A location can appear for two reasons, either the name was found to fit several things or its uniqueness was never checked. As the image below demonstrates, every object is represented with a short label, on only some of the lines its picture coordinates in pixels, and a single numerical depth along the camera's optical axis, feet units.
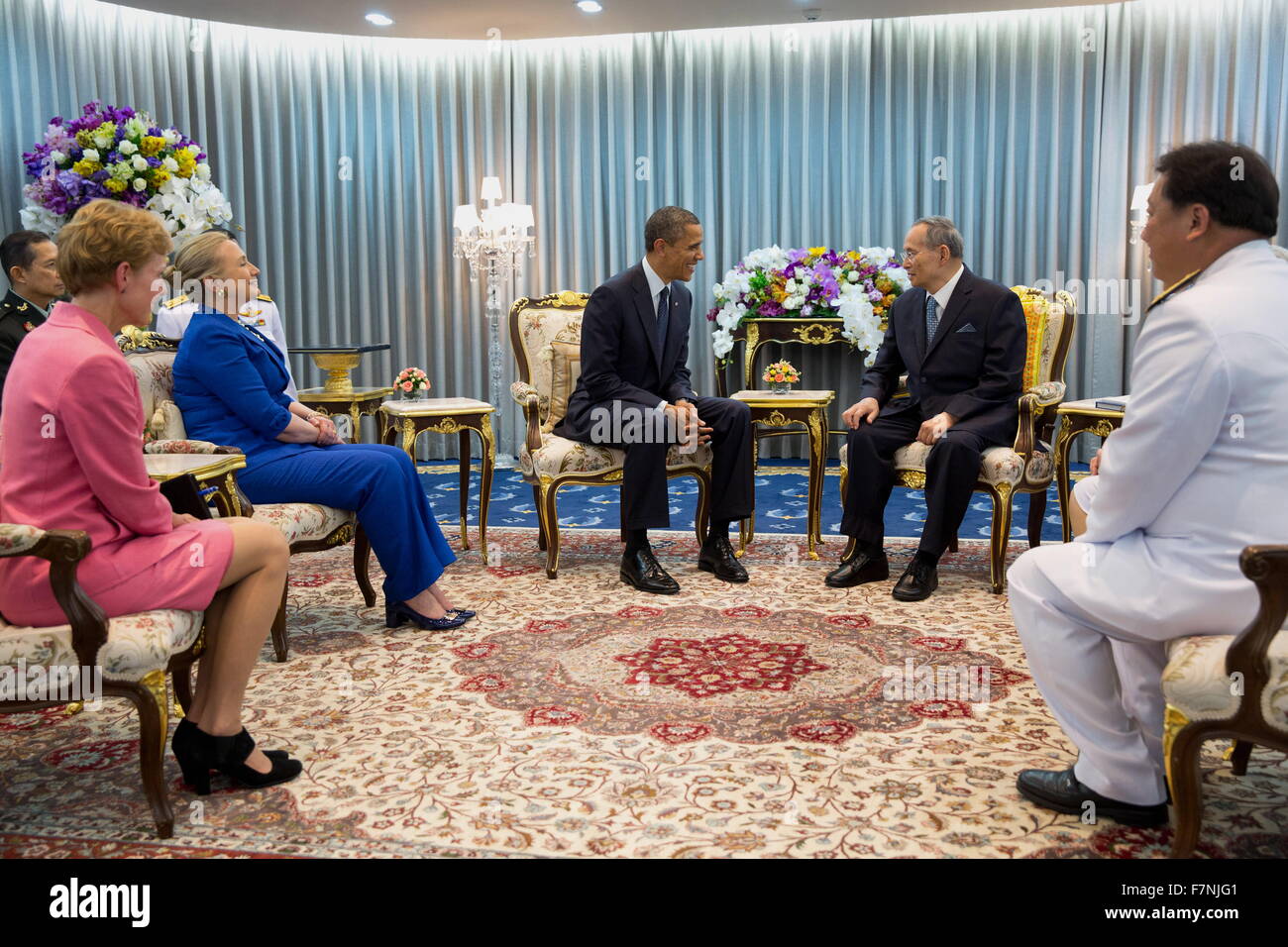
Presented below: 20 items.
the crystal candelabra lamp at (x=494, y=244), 26.05
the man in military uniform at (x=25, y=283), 14.14
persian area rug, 7.76
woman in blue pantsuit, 12.19
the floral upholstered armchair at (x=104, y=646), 7.21
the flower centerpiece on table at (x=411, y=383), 18.60
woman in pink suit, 7.54
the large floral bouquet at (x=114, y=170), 18.78
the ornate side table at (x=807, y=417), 16.93
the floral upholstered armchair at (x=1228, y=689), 6.34
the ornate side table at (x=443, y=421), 16.80
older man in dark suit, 14.73
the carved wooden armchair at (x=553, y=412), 15.79
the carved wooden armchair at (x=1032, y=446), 14.71
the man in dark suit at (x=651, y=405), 15.44
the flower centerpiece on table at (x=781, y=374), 18.98
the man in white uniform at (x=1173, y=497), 6.82
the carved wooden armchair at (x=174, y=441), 12.01
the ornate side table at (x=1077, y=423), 15.02
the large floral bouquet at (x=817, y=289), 24.84
